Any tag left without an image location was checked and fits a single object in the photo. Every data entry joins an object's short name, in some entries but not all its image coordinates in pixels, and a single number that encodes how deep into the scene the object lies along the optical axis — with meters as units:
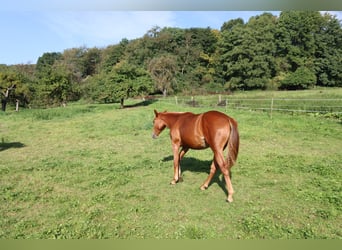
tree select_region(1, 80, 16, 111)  24.16
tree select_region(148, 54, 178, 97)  39.56
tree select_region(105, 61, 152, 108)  20.89
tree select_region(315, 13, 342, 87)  42.34
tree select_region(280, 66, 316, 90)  39.66
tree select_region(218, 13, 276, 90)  40.78
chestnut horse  3.71
